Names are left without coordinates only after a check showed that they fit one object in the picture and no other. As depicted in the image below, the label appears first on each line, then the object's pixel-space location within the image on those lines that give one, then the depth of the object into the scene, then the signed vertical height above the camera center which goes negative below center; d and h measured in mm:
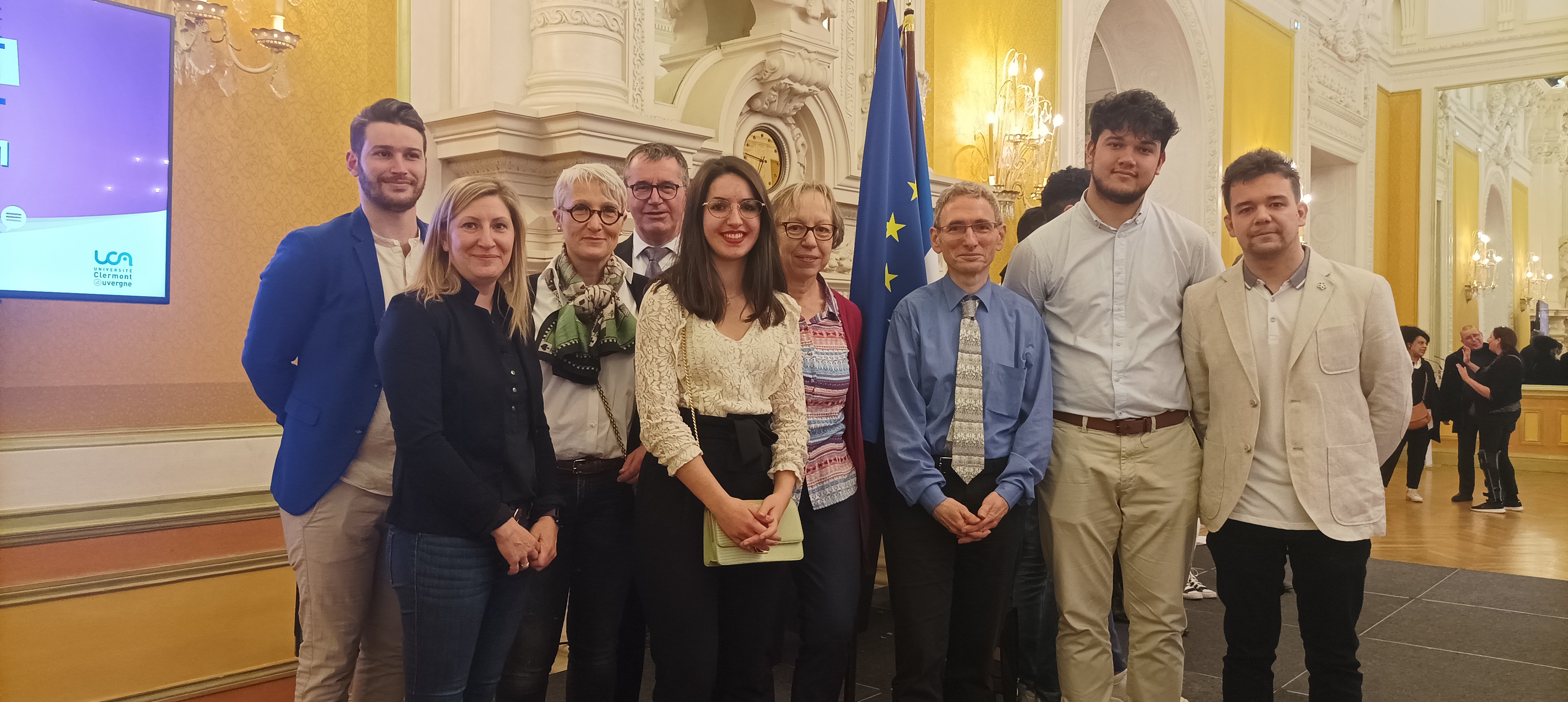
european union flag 3111 +434
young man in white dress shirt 2523 -194
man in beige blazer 2398 -172
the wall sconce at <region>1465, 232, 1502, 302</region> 14711 +1193
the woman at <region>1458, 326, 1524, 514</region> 8664 -501
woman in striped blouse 2293 -275
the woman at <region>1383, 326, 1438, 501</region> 7930 -423
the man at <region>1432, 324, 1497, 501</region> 9148 -407
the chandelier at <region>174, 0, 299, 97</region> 2881 +861
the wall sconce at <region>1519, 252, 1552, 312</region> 16906 +1275
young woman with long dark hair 2076 -173
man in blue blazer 2127 -103
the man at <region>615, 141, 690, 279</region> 2518 +351
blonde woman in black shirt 1907 -206
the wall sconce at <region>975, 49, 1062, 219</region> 6383 +1325
